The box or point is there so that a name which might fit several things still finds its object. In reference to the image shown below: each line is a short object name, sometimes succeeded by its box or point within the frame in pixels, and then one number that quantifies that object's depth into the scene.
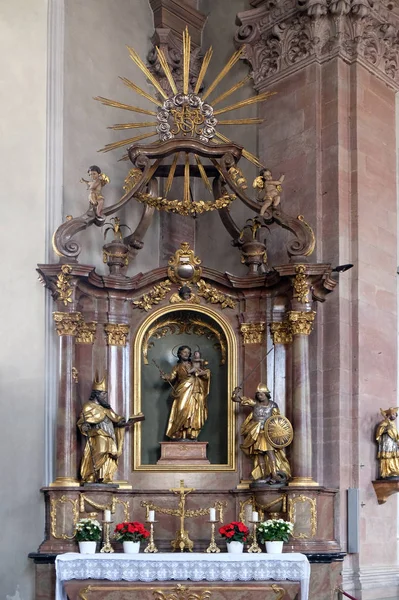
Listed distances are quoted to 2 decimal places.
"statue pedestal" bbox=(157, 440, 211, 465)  12.97
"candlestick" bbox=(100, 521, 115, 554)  11.91
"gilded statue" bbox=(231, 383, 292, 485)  12.47
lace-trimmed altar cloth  11.25
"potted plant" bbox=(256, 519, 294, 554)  11.79
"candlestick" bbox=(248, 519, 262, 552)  12.03
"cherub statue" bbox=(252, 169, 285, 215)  13.16
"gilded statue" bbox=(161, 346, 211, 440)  13.05
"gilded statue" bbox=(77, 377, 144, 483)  12.35
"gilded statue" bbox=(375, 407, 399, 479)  13.37
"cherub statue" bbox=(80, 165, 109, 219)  12.79
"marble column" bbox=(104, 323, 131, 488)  12.98
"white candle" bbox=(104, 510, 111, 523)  11.88
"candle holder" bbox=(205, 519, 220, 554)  12.16
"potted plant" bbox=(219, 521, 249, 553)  11.95
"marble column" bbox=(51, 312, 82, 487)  12.20
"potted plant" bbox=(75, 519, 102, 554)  11.70
